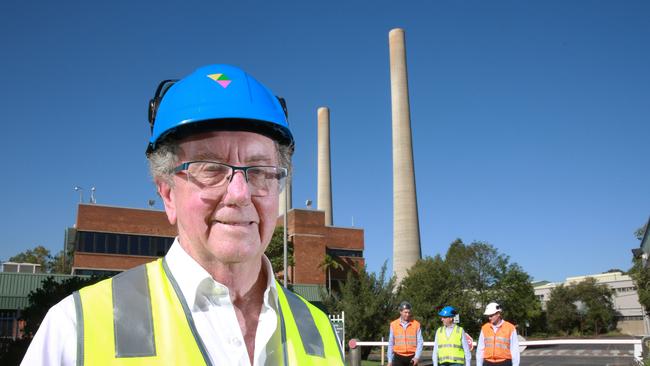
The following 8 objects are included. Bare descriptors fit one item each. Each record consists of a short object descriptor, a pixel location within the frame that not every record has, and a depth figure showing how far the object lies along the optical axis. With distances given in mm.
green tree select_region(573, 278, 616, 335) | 83625
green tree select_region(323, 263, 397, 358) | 26922
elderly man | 1564
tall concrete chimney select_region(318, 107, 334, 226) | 68312
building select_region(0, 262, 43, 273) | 43919
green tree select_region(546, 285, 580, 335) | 81062
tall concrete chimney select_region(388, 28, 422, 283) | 52844
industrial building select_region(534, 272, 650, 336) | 89438
